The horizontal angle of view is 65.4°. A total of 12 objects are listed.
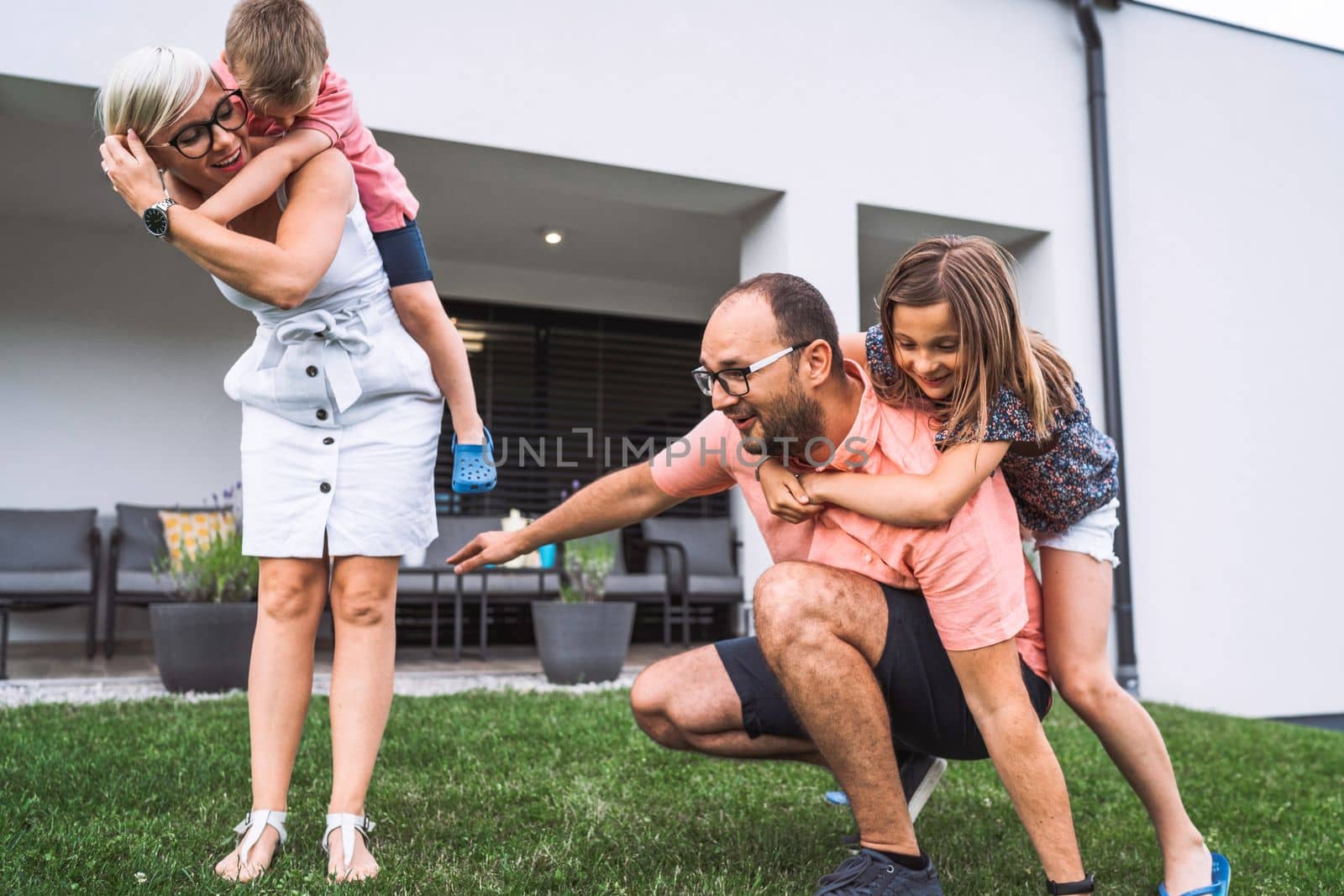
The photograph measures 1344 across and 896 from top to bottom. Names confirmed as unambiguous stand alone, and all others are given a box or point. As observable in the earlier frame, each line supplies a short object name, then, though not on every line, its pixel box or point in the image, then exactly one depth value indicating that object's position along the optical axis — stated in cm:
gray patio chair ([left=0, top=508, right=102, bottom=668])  529
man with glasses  152
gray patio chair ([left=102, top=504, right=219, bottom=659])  532
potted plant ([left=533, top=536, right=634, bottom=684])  484
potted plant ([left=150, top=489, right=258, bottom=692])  416
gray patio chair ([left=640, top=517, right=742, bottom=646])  676
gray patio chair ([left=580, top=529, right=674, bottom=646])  617
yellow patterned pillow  558
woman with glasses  169
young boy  158
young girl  155
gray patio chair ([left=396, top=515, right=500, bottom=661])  589
